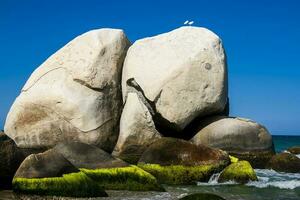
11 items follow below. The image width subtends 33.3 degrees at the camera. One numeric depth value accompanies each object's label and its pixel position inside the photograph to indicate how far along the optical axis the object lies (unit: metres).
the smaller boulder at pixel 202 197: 8.27
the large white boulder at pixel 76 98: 19.20
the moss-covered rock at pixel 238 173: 14.52
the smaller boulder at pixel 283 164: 18.23
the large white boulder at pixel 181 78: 18.38
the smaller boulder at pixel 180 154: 14.70
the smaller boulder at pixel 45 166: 11.12
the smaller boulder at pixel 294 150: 34.75
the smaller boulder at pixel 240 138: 17.70
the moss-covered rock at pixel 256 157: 17.72
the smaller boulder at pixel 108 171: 12.67
